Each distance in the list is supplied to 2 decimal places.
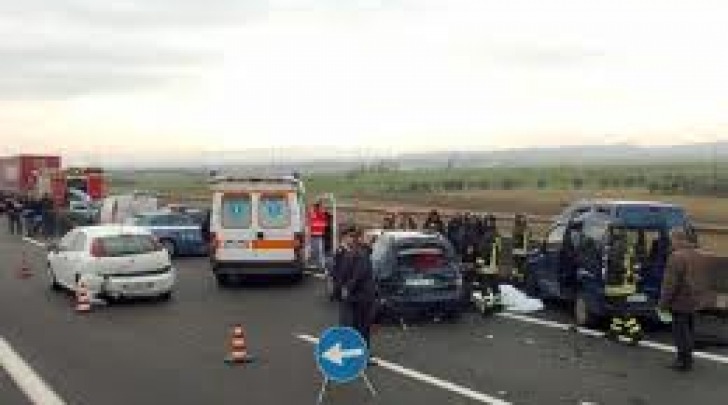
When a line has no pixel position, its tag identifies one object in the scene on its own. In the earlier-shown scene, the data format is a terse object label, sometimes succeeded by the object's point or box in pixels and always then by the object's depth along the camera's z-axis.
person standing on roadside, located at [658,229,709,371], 13.88
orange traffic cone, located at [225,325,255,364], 14.64
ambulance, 24.20
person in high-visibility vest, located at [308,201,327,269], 28.19
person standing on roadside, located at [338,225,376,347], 13.69
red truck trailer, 60.94
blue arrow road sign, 11.49
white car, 21.61
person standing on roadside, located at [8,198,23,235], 49.28
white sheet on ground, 20.09
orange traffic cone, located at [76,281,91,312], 20.91
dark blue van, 17.00
